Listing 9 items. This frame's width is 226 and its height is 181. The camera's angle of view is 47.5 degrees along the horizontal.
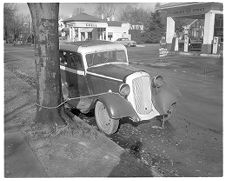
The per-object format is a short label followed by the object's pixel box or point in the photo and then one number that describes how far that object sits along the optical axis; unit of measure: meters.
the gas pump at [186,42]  24.92
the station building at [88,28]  41.06
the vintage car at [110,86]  5.62
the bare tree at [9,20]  46.16
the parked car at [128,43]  42.94
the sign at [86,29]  42.10
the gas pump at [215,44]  21.59
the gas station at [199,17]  22.02
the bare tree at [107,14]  61.14
